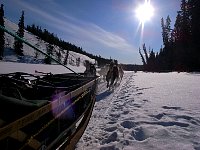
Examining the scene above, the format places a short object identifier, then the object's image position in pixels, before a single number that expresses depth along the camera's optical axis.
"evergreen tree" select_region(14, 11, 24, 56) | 43.73
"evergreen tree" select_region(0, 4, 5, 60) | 31.06
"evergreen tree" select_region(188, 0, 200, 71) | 21.37
